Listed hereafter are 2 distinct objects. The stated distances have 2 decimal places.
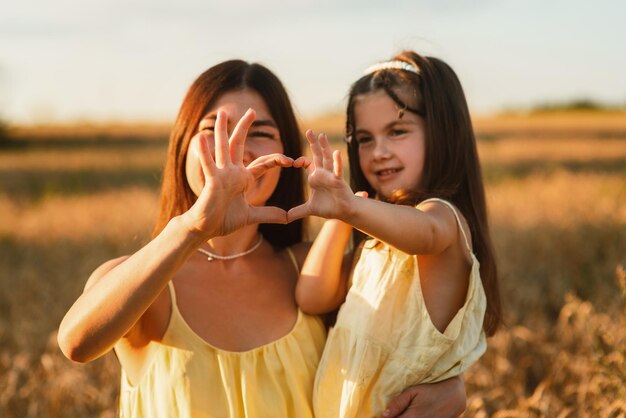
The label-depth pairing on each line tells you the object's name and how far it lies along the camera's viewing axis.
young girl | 2.03
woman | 1.67
